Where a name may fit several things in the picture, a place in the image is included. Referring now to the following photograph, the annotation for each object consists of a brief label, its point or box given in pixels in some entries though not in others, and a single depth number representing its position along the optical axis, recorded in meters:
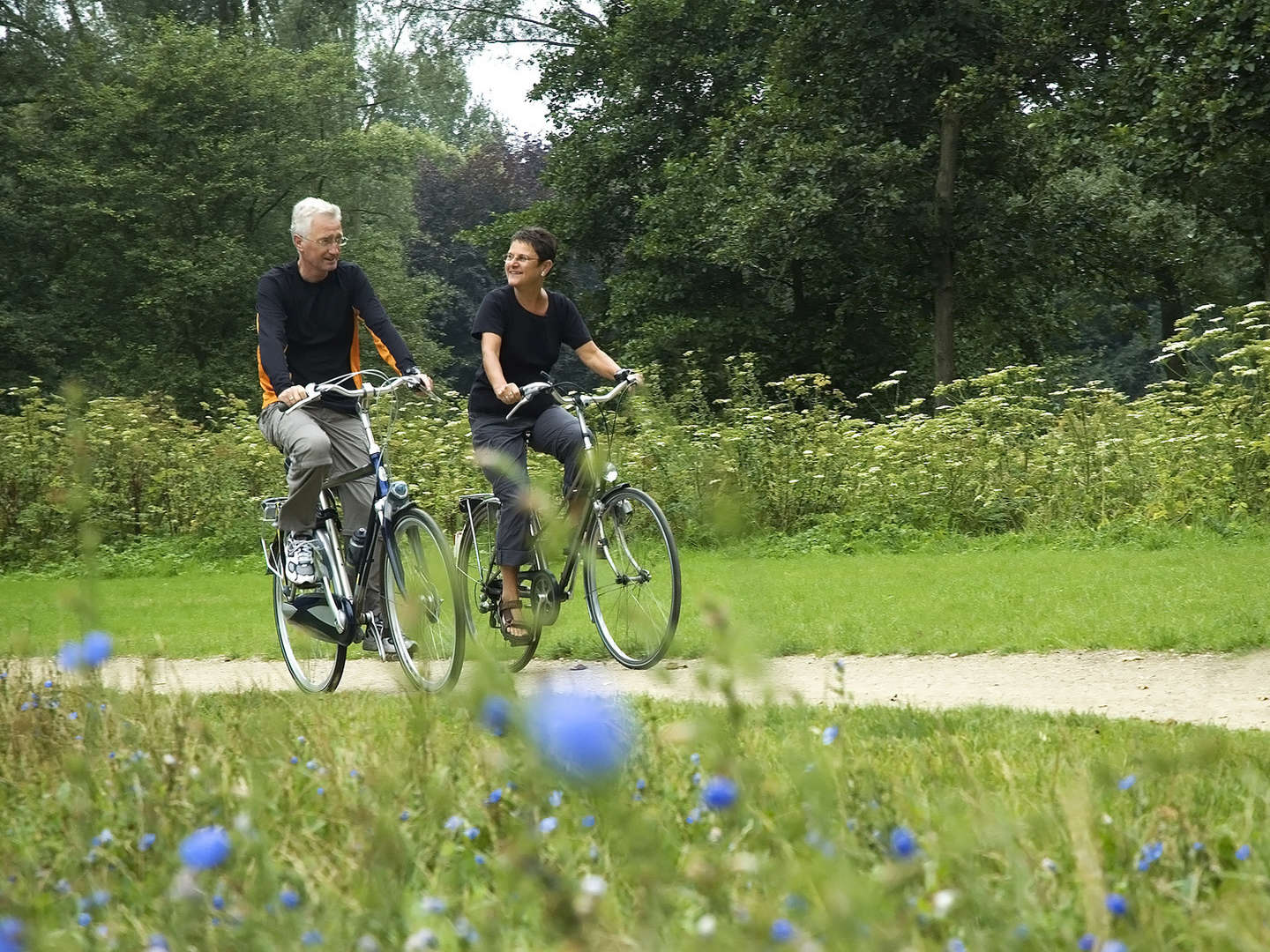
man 13.01
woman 13.85
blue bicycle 11.87
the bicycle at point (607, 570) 13.61
